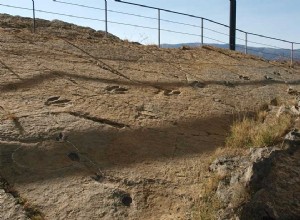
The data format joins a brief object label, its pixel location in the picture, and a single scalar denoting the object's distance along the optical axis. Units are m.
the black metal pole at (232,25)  16.66
